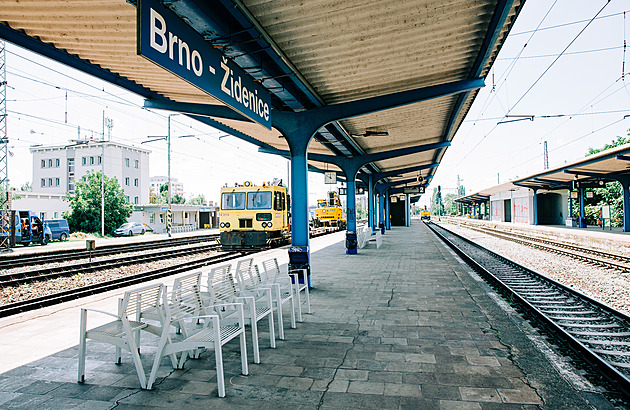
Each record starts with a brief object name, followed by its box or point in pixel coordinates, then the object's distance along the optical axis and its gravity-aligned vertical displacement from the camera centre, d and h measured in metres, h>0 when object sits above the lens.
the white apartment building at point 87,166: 49.91 +6.85
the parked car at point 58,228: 24.71 -0.69
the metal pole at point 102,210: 28.75 +0.50
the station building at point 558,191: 21.98 +2.00
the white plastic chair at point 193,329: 3.31 -1.08
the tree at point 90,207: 31.48 +0.84
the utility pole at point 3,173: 17.16 +2.12
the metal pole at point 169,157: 25.86 +4.11
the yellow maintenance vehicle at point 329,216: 34.81 -0.20
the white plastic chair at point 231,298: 4.02 -0.96
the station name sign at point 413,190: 40.66 +2.54
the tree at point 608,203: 34.84 +0.73
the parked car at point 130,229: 30.64 -1.04
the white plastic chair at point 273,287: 4.72 -1.02
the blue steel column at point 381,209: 27.43 +0.31
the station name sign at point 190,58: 2.99 +1.50
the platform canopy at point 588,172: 18.98 +2.52
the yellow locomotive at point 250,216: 14.77 -0.05
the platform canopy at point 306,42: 4.13 +2.32
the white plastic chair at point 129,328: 3.40 -1.06
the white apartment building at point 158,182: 145.50 +13.02
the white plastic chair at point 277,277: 5.54 -1.00
